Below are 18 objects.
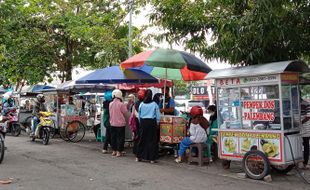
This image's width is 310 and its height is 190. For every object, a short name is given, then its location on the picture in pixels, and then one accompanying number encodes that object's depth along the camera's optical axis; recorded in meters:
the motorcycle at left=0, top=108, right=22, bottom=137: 16.06
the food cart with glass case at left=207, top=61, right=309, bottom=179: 7.36
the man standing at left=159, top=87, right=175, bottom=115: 11.09
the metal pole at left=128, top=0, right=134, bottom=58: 16.50
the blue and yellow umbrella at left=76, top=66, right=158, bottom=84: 12.40
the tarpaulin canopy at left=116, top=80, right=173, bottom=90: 14.46
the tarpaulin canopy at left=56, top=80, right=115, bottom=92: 14.11
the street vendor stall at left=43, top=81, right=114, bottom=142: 13.95
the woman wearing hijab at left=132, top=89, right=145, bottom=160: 9.85
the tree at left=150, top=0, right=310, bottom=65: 7.08
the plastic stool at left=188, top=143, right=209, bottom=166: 9.02
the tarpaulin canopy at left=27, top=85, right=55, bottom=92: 23.03
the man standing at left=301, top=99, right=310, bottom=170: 8.04
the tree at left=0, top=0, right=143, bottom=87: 17.89
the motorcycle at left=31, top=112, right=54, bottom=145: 12.95
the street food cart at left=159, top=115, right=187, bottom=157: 9.76
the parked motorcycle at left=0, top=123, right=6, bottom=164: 8.95
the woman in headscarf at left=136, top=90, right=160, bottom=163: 9.48
